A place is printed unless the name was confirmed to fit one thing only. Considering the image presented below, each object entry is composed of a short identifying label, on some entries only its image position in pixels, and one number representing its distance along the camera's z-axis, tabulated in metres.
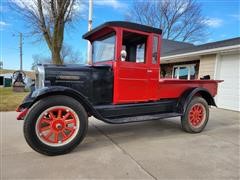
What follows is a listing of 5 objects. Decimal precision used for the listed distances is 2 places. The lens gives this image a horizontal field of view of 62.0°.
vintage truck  2.93
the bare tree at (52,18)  9.44
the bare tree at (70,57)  34.06
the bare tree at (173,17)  22.95
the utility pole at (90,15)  8.31
